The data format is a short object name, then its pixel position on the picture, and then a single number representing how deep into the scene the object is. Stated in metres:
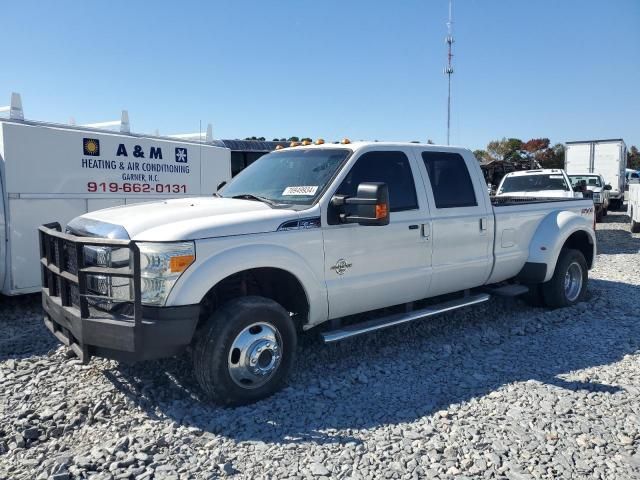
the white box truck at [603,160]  22.50
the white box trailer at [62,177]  6.33
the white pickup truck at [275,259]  3.50
